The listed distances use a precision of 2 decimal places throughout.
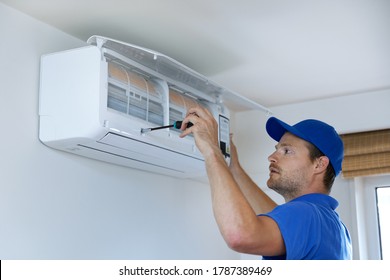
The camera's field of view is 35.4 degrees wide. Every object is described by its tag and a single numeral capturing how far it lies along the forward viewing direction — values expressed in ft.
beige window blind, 9.88
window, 10.28
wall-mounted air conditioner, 6.58
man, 4.59
